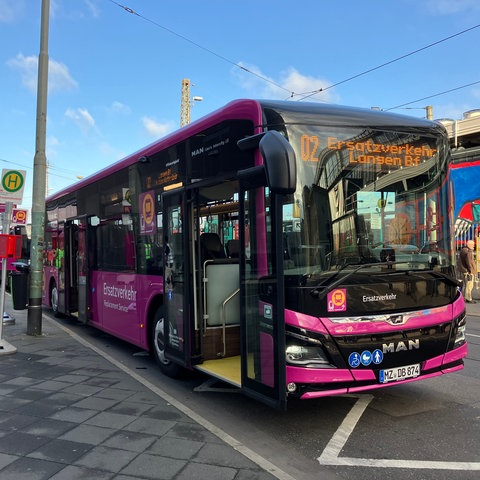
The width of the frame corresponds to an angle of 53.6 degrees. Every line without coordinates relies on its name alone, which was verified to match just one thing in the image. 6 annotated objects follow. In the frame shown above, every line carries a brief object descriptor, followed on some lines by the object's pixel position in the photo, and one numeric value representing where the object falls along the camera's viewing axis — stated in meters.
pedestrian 13.98
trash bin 10.23
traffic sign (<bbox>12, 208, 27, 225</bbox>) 14.45
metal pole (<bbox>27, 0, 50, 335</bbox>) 9.41
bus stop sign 8.61
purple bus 3.96
